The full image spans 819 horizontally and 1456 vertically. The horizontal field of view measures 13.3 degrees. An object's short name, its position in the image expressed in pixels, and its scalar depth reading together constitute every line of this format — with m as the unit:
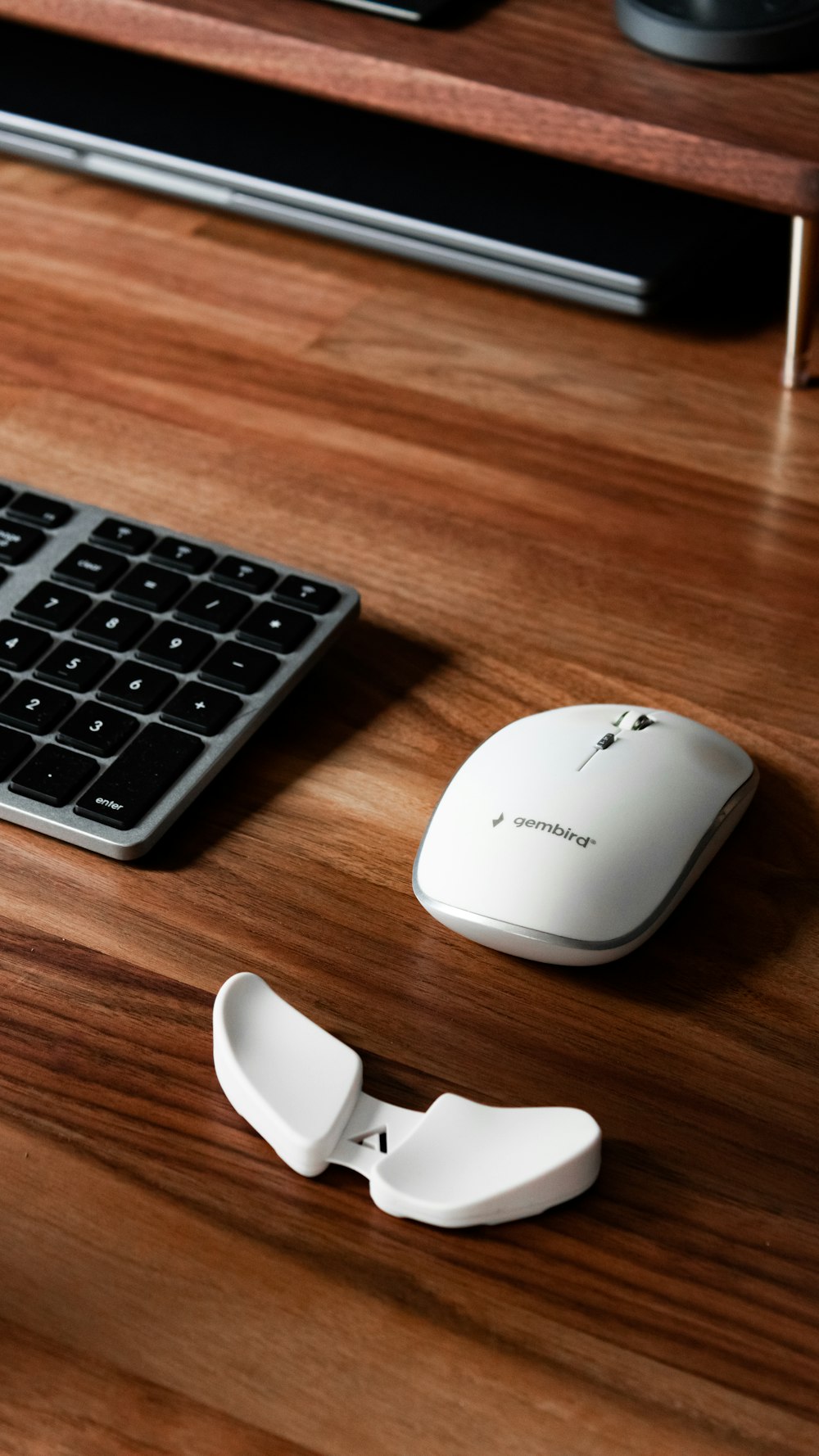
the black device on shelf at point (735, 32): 1.02
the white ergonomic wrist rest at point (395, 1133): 0.82
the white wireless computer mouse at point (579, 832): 0.86
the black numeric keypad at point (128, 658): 0.90
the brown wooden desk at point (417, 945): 0.80
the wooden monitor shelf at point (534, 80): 1.00
